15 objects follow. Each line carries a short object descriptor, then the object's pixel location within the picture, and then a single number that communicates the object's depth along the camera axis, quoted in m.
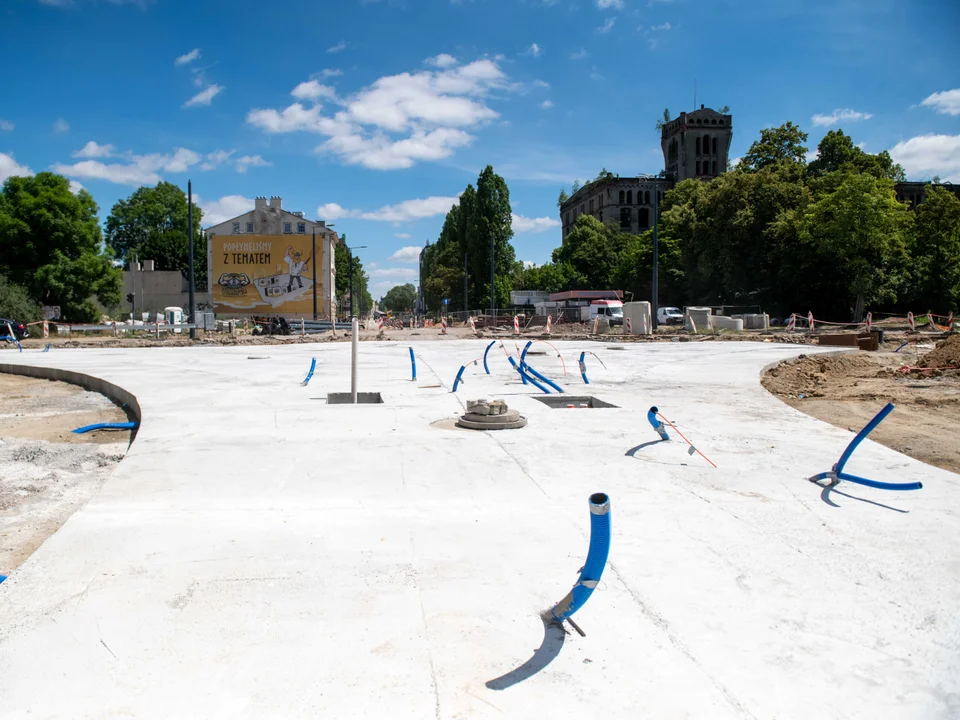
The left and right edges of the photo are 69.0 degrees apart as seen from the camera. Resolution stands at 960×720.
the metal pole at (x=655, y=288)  36.79
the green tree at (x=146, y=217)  95.88
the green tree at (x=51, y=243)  45.50
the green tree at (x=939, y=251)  44.12
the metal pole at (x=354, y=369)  11.21
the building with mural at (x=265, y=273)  71.81
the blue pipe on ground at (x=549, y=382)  12.51
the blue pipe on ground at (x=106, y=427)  9.85
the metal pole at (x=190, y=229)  34.66
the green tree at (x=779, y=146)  61.38
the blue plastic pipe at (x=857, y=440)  6.40
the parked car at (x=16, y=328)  36.34
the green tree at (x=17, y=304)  41.94
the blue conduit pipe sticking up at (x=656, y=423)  7.62
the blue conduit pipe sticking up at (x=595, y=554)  3.33
